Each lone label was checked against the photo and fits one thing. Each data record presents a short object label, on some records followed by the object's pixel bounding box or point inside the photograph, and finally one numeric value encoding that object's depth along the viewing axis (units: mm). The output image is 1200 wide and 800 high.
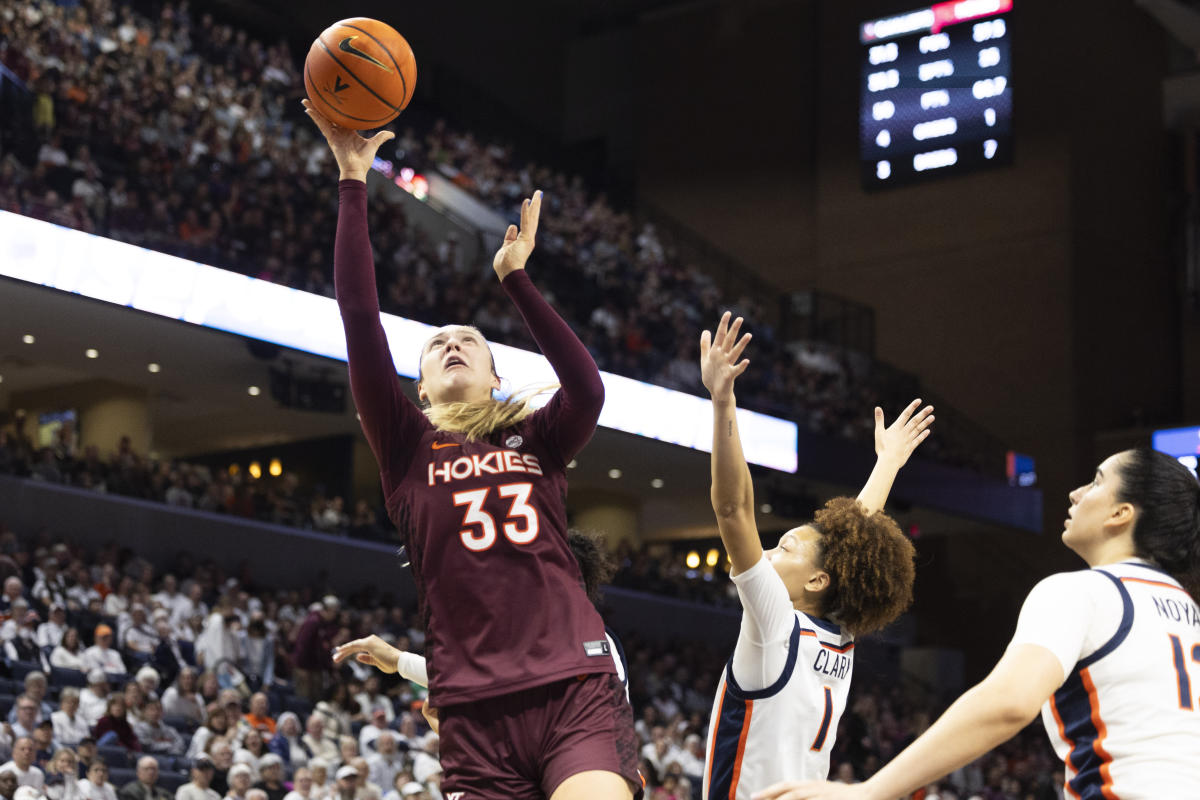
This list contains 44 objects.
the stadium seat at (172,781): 10633
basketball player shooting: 3048
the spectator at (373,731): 12398
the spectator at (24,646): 11521
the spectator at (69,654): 11812
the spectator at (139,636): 12719
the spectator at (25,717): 10227
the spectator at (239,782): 10148
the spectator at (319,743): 11906
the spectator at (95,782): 9664
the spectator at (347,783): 10867
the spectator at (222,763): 10641
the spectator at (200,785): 10117
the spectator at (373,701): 13352
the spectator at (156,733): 11258
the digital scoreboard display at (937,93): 20375
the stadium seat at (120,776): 10406
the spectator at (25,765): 9414
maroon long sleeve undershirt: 3236
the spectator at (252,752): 10992
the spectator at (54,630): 11961
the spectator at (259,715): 11984
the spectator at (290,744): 11688
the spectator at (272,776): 10797
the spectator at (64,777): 9609
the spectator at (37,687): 10539
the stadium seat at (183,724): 11758
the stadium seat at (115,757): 10609
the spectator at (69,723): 10664
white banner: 13914
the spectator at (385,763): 11945
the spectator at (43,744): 9867
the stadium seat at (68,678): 11711
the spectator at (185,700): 11820
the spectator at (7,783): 9138
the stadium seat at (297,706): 13383
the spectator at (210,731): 11180
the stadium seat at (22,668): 11414
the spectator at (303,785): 10570
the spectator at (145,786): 10047
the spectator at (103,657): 12039
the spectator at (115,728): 10883
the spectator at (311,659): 13547
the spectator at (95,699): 11094
